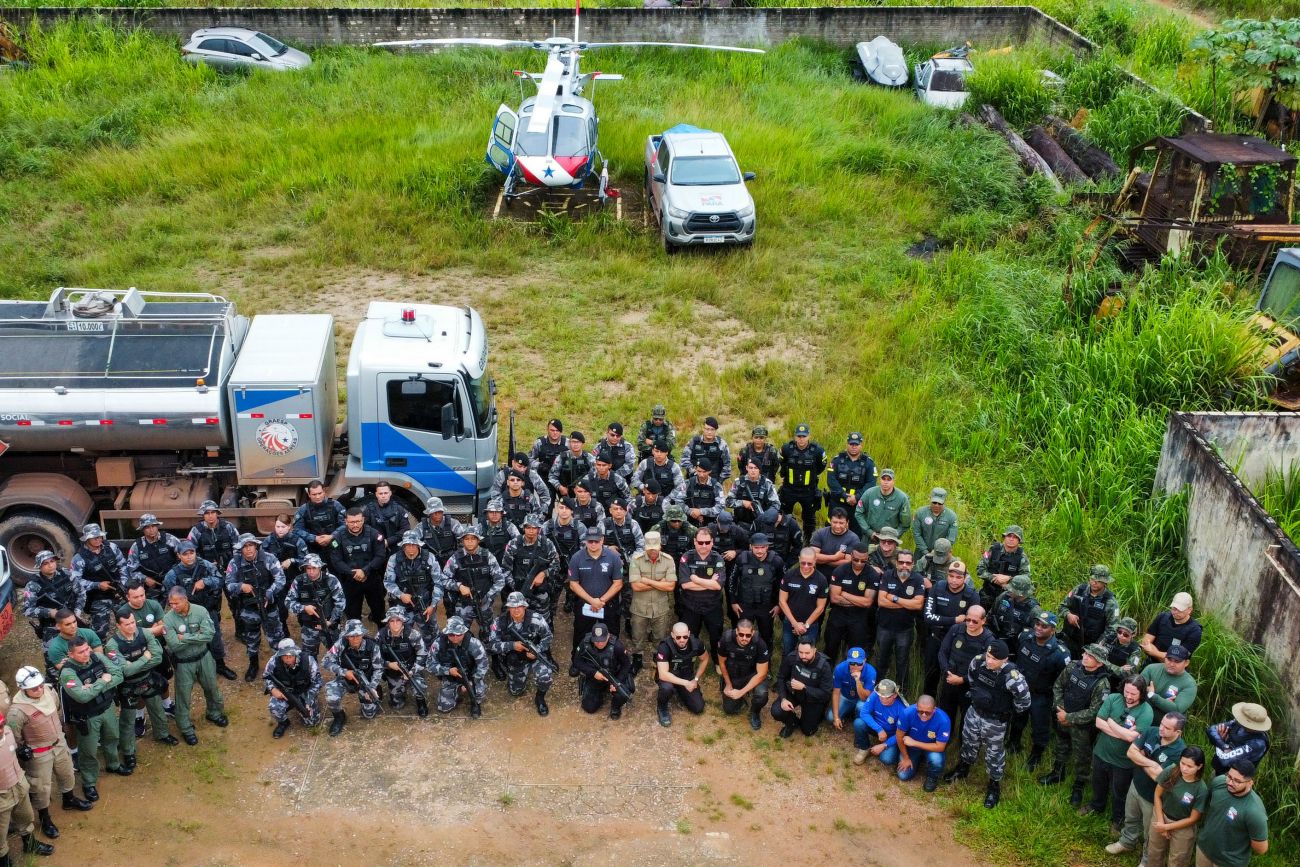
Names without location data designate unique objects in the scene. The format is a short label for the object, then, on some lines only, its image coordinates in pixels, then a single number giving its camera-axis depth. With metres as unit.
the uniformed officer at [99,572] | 10.40
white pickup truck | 18.42
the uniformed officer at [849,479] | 12.09
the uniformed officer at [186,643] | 9.65
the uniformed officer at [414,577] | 10.62
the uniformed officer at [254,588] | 10.52
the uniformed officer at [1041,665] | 9.37
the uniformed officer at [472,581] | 10.62
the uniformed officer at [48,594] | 10.12
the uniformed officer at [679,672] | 10.23
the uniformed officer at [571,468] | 12.28
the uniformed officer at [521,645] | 10.30
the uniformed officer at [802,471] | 12.25
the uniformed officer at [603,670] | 10.18
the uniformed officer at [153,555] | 10.59
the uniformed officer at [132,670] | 9.26
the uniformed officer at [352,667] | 9.86
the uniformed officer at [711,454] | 12.38
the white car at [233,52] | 24.61
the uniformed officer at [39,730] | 8.47
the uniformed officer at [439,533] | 11.08
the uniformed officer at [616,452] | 12.33
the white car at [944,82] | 24.19
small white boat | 25.72
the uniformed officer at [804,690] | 9.86
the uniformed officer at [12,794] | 8.16
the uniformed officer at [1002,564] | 10.45
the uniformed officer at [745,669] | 10.14
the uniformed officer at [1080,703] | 9.05
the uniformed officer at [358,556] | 10.82
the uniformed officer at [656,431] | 12.70
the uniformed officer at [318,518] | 11.03
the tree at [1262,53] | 19.39
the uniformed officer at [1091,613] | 9.85
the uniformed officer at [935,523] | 11.12
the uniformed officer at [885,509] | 11.45
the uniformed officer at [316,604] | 10.41
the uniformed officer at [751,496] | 11.80
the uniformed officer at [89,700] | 8.90
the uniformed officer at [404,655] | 10.03
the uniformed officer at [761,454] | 12.23
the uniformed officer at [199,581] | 10.34
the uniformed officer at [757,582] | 10.61
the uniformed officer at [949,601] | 9.93
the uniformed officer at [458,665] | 10.06
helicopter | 19.56
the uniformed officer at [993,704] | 9.16
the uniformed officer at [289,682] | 9.74
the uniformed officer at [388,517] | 11.18
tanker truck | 11.07
